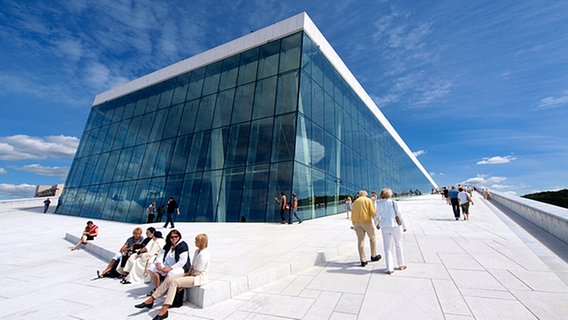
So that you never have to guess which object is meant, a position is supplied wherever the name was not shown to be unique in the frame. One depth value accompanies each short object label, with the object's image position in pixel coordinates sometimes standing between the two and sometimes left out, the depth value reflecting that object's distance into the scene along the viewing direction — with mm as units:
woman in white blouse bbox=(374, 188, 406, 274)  4910
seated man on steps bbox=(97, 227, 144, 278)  5516
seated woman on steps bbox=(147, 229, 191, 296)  4121
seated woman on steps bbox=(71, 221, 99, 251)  8805
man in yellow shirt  5391
